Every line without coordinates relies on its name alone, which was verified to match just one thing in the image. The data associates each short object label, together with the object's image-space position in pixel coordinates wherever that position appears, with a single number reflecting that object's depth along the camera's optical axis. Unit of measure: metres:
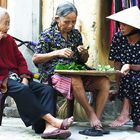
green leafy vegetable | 6.44
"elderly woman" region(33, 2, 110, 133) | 6.41
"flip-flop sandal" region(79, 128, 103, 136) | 6.35
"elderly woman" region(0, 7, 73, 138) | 6.04
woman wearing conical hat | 6.75
